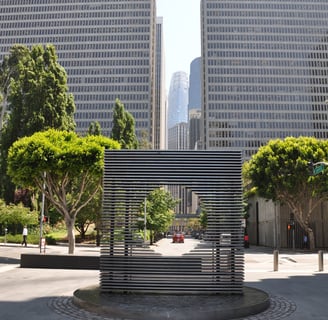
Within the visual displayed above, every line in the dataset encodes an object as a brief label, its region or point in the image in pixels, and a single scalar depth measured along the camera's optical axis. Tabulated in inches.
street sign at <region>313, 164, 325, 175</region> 904.3
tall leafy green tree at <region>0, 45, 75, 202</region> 1477.6
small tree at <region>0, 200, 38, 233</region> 1577.3
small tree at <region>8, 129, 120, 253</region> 836.0
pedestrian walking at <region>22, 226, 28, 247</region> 1401.0
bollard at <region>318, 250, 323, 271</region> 807.7
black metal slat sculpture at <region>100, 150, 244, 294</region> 432.5
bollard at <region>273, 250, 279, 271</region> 815.6
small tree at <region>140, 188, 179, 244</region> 1899.6
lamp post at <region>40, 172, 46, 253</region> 936.6
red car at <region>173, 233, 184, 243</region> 2362.5
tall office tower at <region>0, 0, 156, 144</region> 5137.8
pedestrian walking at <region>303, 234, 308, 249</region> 1614.7
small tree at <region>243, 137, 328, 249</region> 1501.0
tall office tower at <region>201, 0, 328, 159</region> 5177.2
